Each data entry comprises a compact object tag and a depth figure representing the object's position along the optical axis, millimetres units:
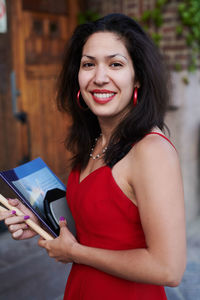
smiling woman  1281
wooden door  3992
